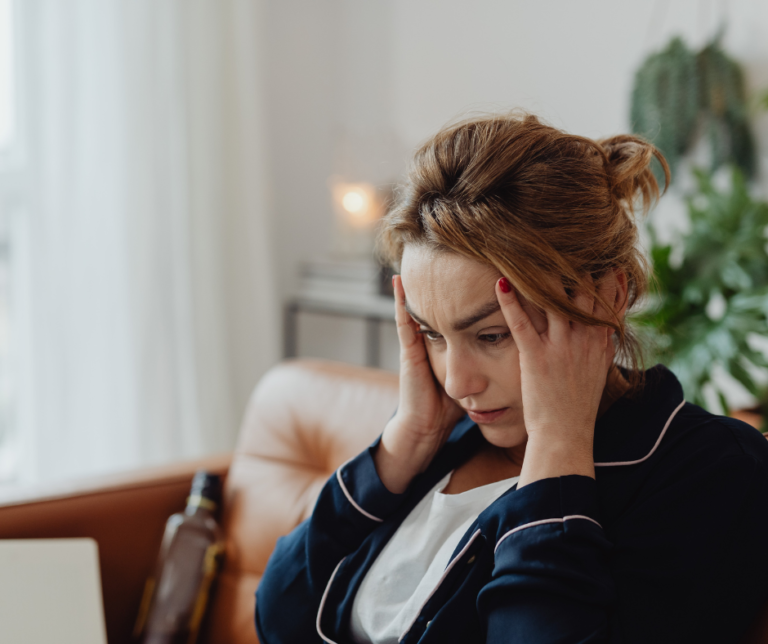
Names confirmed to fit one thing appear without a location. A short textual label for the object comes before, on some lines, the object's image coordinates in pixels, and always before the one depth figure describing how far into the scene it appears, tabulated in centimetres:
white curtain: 205
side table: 231
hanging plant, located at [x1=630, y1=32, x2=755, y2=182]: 167
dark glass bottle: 128
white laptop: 82
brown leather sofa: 128
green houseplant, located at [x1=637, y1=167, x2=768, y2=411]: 138
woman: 69
